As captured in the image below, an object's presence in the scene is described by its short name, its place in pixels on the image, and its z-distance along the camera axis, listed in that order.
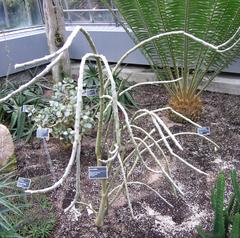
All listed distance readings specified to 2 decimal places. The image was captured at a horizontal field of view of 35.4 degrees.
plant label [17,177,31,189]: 1.95
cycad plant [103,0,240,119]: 2.77
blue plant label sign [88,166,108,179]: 1.78
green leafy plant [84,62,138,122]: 3.50
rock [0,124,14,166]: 2.70
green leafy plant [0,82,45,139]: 3.21
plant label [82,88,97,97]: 2.55
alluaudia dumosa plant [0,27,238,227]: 1.22
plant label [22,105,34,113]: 2.89
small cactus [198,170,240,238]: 1.59
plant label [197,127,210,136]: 2.12
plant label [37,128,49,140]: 2.41
